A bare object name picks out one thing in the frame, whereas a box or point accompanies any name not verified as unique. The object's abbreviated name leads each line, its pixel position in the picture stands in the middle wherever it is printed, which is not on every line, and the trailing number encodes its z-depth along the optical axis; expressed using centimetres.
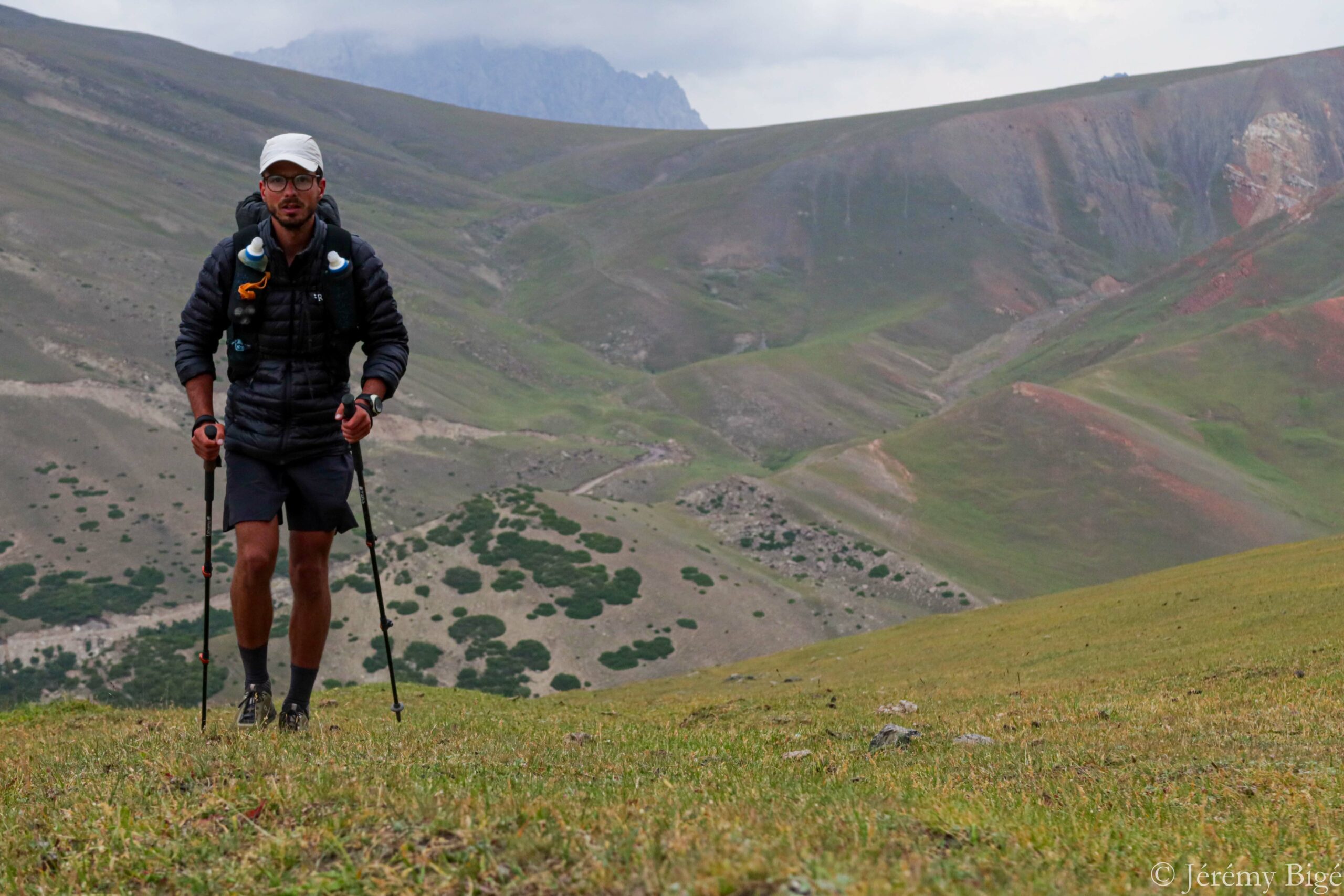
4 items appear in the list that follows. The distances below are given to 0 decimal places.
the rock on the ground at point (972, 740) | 1059
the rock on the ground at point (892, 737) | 1055
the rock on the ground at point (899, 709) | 1509
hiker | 873
